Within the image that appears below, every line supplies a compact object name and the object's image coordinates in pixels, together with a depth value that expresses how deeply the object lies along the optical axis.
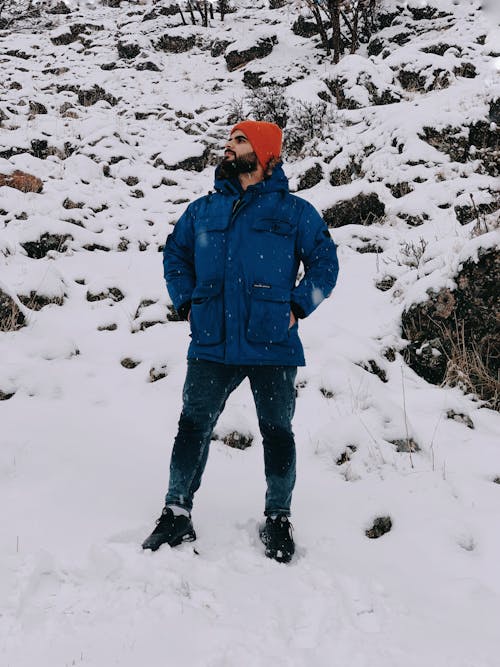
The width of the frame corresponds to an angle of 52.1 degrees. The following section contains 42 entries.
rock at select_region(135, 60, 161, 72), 16.30
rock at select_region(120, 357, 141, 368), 4.45
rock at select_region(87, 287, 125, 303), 5.61
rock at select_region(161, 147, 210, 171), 10.20
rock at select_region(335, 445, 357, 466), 3.26
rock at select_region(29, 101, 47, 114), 11.66
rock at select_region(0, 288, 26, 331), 4.49
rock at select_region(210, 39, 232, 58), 17.11
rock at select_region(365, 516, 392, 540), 2.65
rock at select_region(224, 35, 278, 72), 15.80
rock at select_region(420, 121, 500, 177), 7.78
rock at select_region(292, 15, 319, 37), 16.63
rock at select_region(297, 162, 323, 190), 8.63
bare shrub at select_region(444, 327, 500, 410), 3.82
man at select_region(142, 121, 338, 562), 2.32
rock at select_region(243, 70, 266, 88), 14.24
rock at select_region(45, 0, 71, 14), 21.53
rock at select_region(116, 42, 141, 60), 17.11
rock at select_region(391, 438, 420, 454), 3.27
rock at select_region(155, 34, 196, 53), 17.94
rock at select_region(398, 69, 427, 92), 11.05
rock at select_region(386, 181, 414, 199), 7.55
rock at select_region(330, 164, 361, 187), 8.38
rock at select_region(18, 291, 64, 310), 5.15
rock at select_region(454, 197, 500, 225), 5.94
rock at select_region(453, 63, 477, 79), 10.68
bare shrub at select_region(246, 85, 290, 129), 11.16
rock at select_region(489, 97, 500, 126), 7.92
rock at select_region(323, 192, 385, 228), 7.07
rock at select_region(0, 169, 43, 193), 7.66
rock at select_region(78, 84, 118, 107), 13.52
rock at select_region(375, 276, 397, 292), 5.61
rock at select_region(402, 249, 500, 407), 3.91
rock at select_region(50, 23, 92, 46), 18.38
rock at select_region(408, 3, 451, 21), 14.95
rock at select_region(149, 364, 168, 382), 4.23
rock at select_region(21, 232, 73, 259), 6.25
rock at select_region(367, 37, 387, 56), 14.38
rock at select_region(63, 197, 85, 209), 7.57
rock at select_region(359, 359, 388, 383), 4.25
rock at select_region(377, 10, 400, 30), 15.45
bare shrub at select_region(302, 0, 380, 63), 14.42
